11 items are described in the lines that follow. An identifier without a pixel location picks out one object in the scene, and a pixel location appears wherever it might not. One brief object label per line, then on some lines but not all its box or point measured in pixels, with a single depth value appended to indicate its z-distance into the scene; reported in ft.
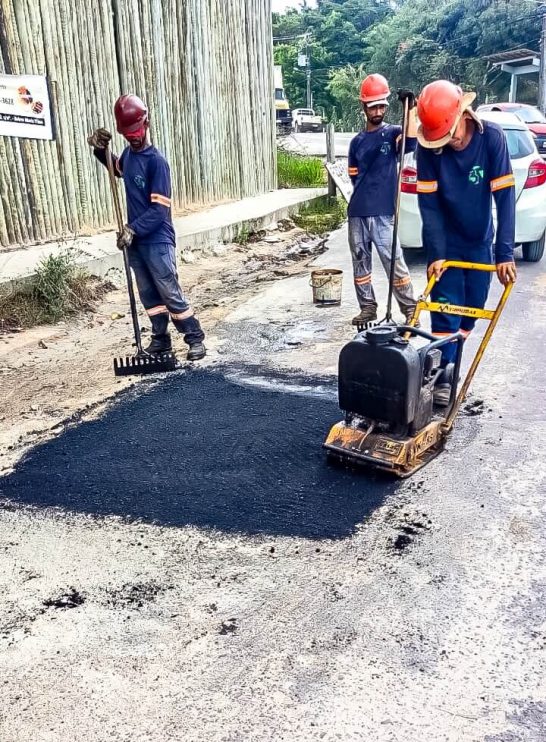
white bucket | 22.29
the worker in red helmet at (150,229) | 16.40
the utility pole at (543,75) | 97.45
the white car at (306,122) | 143.54
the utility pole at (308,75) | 180.65
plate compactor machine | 10.61
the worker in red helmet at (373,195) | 18.33
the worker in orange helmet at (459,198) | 12.06
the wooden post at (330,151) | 47.21
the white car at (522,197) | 25.42
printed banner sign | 25.14
